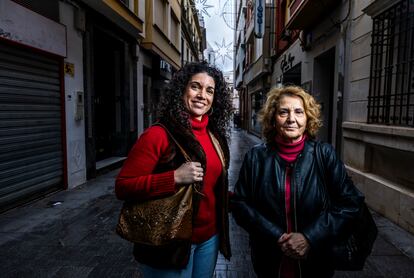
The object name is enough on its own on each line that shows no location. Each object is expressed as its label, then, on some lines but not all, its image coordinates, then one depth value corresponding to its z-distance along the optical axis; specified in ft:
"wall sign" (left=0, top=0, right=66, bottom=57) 16.43
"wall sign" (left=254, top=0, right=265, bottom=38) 52.34
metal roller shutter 17.33
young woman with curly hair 5.53
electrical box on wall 23.82
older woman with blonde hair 6.01
